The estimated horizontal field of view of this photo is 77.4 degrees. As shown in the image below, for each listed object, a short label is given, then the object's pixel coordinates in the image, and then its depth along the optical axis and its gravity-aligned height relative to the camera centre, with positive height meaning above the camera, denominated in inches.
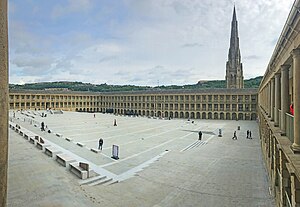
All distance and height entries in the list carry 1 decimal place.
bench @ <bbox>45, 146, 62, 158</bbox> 626.4 -166.3
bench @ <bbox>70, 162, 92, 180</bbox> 486.0 -175.7
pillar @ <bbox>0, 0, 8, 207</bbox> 96.4 +1.8
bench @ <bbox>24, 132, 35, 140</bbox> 881.4 -152.0
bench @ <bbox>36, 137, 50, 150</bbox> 707.5 -158.6
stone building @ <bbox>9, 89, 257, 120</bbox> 2329.3 +27.0
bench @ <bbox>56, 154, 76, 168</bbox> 555.4 -169.9
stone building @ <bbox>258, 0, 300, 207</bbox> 189.8 -4.1
